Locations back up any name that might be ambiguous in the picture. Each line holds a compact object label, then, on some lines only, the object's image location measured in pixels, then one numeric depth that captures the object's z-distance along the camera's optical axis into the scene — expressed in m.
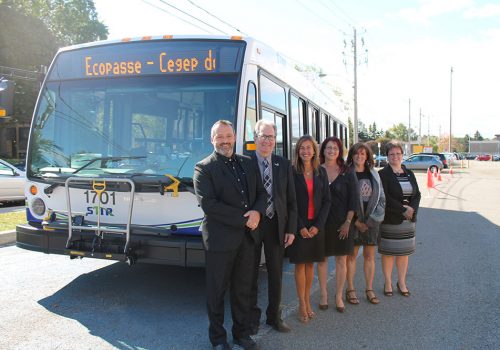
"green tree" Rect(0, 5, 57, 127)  29.83
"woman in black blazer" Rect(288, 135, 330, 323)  4.47
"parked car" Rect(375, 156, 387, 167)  42.98
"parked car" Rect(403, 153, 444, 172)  37.22
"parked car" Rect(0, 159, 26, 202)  13.12
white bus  4.68
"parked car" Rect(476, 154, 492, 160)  98.12
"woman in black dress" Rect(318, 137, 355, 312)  4.77
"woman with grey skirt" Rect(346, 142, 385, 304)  5.00
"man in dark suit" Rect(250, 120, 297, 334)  4.04
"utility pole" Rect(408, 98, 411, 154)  78.62
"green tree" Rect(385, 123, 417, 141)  117.28
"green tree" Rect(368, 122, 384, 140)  107.19
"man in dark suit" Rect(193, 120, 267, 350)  3.70
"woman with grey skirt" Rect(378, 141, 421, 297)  5.25
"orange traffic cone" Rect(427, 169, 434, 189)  19.77
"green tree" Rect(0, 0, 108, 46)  40.09
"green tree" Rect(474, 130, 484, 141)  166.12
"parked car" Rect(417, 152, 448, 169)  38.88
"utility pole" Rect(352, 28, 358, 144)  38.44
